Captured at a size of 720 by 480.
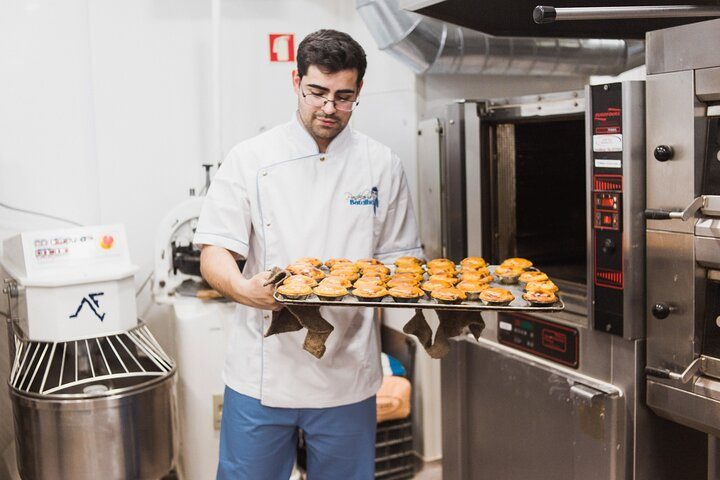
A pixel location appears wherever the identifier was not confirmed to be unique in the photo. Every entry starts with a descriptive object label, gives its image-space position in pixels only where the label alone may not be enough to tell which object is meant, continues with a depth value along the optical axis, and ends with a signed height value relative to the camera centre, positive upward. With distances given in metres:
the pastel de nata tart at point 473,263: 1.86 -0.22
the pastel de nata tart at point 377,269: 1.74 -0.22
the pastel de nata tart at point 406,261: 1.86 -0.21
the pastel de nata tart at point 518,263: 1.80 -0.22
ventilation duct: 2.72 +0.54
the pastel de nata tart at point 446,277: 1.71 -0.24
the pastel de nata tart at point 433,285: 1.63 -0.25
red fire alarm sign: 3.45 +0.69
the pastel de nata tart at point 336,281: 1.58 -0.22
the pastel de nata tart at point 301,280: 1.56 -0.21
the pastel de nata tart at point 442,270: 1.81 -0.23
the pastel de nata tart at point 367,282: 1.60 -0.23
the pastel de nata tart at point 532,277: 1.67 -0.24
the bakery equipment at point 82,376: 2.33 -0.67
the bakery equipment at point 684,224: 1.54 -0.11
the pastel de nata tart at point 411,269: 1.79 -0.23
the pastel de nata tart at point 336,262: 1.79 -0.20
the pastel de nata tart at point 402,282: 1.63 -0.24
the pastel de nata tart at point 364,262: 1.79 -0.21
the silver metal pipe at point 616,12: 1.44 +0.35
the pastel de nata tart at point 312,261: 1.75 -0.19
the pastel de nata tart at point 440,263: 1.87 -0.22
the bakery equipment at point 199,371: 2.74 -0.72
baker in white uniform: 1.85 -0.18
